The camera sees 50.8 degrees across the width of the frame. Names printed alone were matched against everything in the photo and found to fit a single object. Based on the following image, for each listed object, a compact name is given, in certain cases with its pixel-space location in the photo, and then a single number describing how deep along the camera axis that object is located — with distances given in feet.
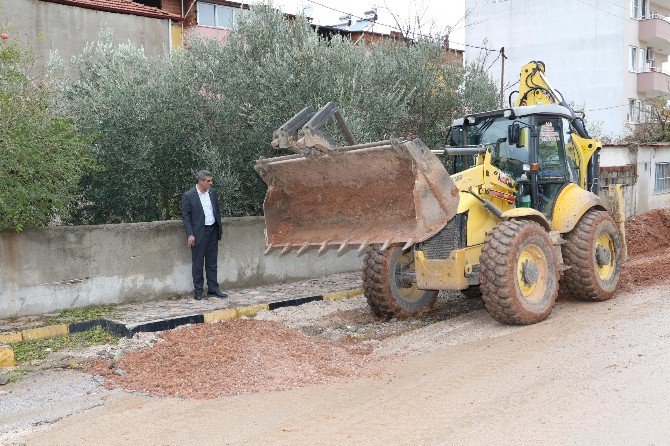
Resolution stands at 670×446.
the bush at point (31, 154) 27.68
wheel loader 25.49
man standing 32.81
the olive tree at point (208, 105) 36.29
